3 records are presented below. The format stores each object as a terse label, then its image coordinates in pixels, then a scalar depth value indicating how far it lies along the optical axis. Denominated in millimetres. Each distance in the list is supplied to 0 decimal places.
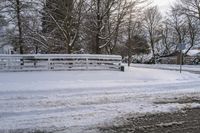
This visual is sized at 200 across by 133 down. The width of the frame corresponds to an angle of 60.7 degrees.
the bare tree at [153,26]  38808
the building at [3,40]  14447
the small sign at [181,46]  12936
